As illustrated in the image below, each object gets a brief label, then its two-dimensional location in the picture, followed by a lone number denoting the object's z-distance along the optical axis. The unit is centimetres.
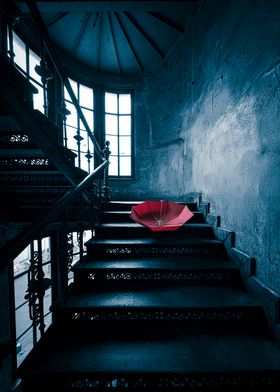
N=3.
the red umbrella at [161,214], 283
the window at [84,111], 623
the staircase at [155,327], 148
